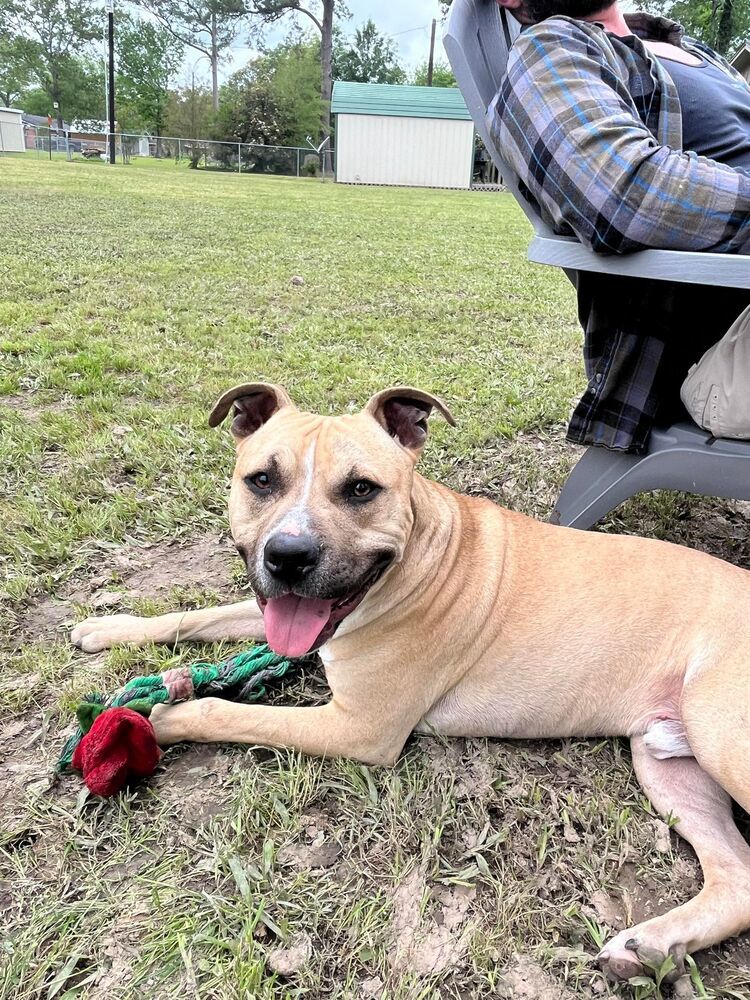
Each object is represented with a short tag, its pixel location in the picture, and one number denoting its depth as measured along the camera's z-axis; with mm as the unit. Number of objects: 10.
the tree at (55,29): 66562
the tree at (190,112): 49000
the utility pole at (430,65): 61562
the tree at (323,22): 50250
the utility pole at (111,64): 39531
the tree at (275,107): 47750
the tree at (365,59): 67875
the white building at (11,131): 43219
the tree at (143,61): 69625
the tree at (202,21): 59156
